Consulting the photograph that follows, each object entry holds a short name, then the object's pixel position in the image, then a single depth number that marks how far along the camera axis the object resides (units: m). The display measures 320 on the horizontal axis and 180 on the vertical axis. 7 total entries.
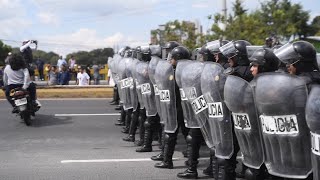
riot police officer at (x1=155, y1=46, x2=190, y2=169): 7.22
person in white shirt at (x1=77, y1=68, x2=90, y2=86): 22.81
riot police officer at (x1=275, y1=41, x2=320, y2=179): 4.53
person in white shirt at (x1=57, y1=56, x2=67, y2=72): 24.03
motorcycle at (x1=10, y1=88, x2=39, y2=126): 11.87
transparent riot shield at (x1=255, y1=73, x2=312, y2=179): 4.07
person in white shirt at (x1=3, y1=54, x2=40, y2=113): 12.04
